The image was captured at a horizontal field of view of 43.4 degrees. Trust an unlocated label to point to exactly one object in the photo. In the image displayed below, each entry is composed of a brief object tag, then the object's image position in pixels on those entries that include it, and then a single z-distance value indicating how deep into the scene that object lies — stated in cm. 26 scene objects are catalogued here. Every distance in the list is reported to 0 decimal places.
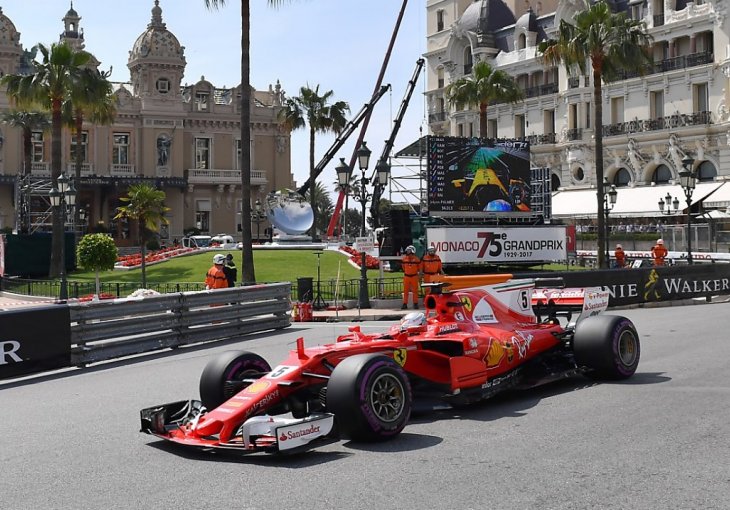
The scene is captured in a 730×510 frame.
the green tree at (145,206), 4028
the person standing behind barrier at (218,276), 1984
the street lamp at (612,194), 4088
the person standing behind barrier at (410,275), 2467
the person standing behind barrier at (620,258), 3491
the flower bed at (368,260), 3681
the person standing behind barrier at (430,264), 2422
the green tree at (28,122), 5856
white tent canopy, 5119
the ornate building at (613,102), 5347
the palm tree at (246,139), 2680
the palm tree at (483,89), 4394
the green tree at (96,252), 3231
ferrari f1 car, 758
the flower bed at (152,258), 4277
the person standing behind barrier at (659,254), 3222
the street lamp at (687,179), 3272
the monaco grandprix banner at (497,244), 3291
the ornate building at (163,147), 6544
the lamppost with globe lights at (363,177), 2553
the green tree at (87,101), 3900
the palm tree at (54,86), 3831
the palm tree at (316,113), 6100
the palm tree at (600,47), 3497
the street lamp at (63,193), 3161
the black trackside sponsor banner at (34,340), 1312
